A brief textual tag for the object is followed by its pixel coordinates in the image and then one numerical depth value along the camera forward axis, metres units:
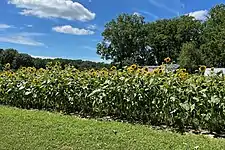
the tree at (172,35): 27.91
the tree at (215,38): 22.65
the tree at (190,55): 24.24
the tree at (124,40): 28.90
